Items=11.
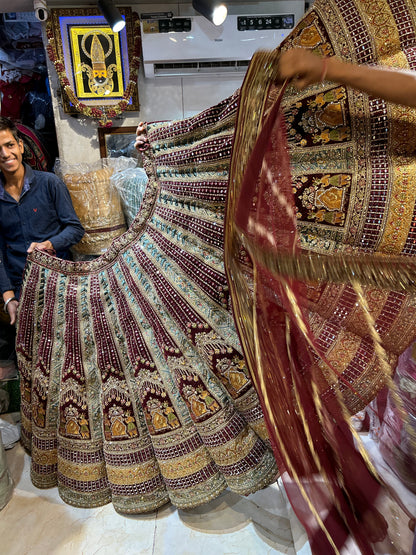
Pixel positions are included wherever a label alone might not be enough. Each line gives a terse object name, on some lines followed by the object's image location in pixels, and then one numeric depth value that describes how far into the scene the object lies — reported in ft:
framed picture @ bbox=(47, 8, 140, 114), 7.08
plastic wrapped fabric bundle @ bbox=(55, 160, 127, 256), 6.81
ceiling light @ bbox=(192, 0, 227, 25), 6.33
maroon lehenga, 2.17
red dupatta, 2.14
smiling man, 5.55
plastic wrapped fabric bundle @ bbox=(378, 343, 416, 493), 2.08
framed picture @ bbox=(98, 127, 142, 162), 7.65
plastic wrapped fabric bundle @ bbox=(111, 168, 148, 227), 6.61
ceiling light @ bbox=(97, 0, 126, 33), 6.54
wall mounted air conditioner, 6.90
